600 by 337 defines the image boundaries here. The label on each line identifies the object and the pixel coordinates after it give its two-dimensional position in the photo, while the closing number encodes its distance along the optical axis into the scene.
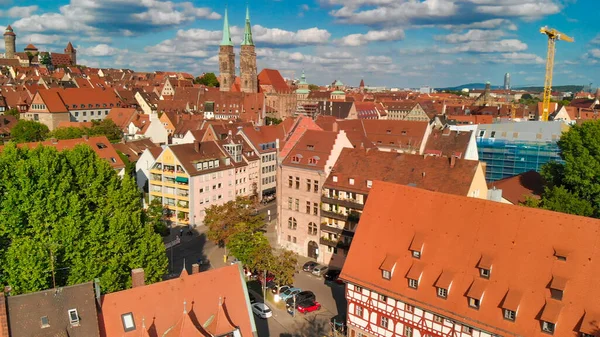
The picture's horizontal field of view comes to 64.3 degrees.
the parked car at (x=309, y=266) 49.44
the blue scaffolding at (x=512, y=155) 72.69
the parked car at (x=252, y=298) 41.56
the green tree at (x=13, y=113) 109.70
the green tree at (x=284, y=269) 41.62
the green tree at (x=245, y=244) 44.75
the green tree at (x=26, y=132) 89.50
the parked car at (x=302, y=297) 41.52
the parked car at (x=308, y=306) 40.59
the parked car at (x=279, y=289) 43.24
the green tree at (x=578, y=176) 45.09
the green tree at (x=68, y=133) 83.94
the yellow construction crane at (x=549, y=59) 126.12
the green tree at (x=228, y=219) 50.41
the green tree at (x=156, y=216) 54.88
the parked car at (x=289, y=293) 42.42
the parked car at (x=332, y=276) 47.25
